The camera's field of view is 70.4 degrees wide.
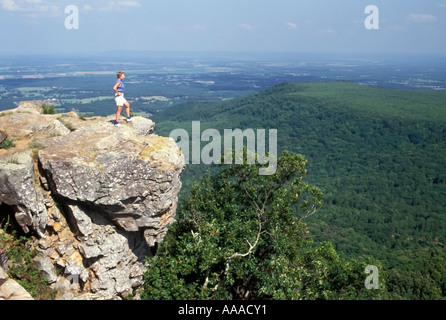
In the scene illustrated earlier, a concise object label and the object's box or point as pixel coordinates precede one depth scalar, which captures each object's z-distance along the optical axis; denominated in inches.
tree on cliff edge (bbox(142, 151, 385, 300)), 390.3
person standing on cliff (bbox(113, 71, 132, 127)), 554.9
